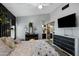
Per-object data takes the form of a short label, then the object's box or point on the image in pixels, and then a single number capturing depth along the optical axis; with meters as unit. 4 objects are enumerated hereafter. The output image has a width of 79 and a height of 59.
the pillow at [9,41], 1.25
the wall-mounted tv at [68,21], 1.53
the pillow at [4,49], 1.05
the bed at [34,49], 1.03
